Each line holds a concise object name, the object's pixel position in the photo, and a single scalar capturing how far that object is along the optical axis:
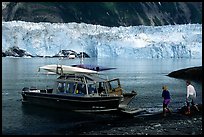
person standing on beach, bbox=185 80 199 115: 23.84
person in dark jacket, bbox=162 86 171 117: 24.22
